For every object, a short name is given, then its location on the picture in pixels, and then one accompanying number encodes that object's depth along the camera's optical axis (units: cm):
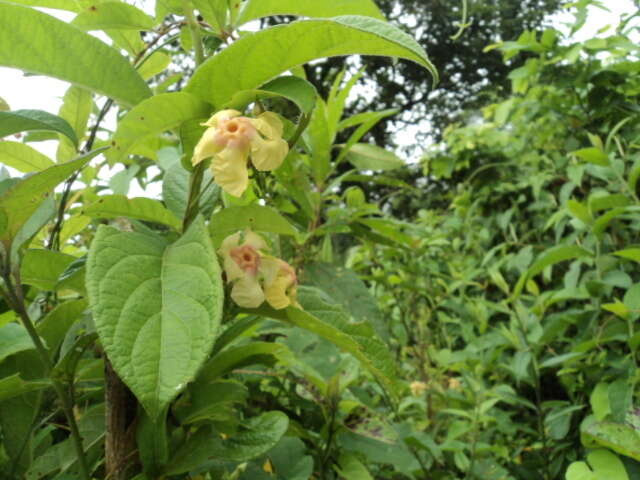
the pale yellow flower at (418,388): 140
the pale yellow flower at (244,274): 41
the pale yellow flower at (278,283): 42
